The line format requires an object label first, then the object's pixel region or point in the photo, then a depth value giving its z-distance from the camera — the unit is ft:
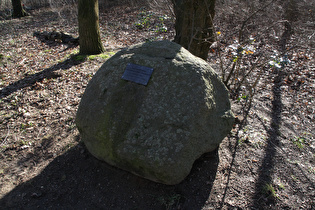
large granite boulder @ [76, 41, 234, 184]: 8.52
